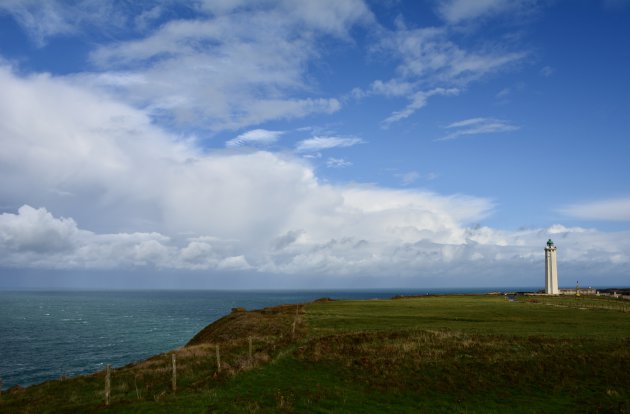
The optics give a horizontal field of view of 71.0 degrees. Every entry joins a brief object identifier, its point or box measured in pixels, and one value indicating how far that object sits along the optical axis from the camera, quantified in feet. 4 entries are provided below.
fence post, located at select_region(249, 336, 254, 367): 109.62
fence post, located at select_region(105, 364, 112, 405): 86.84
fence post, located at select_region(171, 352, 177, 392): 94.89
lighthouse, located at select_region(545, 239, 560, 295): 449.48
